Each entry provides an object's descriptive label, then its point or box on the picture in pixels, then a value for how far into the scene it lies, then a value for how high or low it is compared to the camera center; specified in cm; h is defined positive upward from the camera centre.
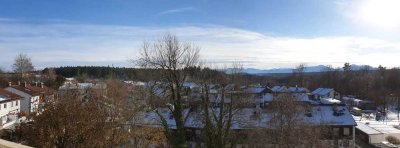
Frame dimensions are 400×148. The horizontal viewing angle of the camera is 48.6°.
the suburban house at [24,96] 5460 -325
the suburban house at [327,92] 10012 -454
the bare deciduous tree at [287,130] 2978 -404
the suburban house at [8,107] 4236 -413
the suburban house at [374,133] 5159 -723
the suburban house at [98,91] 2586 -143
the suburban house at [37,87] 5932 -242
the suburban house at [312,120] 3354 -428
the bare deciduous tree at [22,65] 8294 +91
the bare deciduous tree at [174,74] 2564 -20
